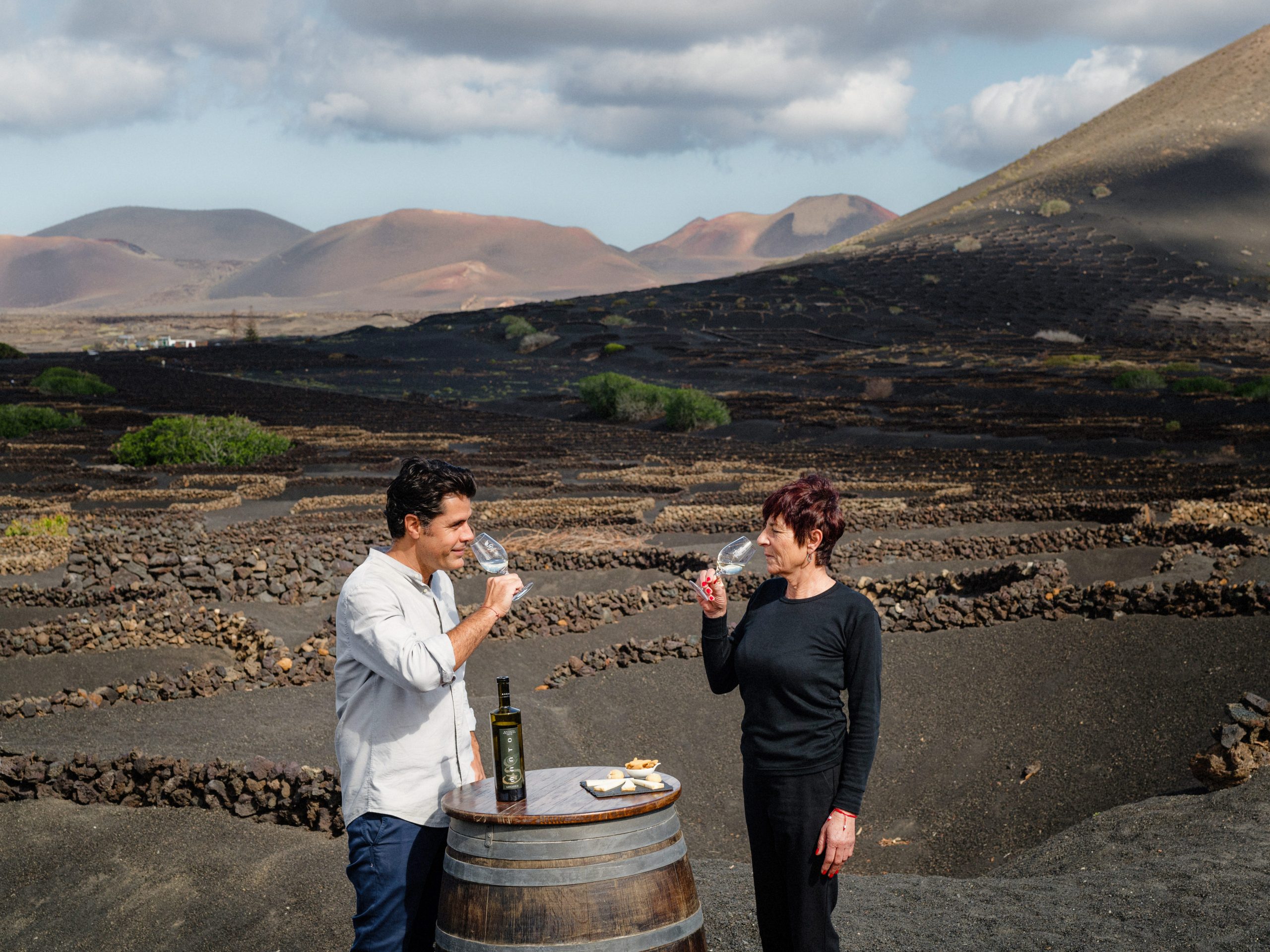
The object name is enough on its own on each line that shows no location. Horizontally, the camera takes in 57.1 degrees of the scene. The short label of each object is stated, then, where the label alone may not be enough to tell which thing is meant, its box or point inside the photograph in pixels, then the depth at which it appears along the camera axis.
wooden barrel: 3.21
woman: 3.81
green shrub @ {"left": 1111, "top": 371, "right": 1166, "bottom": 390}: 48.44
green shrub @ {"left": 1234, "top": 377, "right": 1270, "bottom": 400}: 41.66
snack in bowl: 3.59
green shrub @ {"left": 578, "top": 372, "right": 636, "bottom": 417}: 46.53
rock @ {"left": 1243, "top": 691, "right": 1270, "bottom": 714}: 7.24
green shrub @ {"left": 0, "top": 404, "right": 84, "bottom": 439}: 37.91
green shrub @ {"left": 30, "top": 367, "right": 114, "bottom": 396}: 54.34
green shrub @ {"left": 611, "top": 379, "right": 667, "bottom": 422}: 45.84
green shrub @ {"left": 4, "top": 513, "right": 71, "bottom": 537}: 17.95
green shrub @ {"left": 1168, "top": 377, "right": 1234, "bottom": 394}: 45.53
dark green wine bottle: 3.40
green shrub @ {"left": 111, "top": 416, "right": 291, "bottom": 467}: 30.41
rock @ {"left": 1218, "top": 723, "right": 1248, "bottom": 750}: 6.93
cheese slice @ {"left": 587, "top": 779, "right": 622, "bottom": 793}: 3.47
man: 3.47
